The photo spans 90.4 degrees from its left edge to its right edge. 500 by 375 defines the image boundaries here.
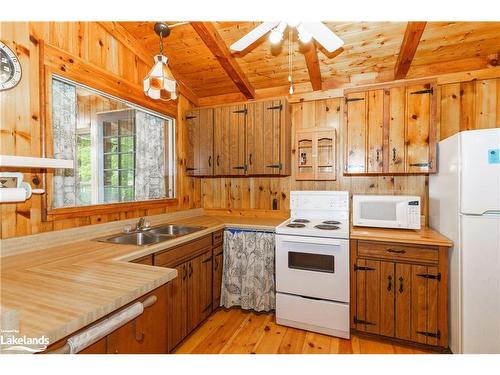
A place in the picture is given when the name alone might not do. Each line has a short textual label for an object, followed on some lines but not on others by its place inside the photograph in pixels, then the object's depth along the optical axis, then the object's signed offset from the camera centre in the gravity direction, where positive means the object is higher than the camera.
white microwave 2.24 -0.25
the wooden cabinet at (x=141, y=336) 0.92 -0.63
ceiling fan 1.55 +1.00
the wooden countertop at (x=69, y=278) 0.81 -0.43
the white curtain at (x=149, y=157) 2.66 +0.31
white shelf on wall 1.12 +0.11
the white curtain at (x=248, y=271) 2.46 -0.87
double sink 2.03 -0.45
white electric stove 2.11 -0.82
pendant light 1.89 +0.85
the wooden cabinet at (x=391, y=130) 2.27 +0.52
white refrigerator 1.64 -0.39
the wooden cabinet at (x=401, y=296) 1.93 -0.90
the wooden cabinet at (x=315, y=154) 2.80 +0.35
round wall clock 1.48 +0.71
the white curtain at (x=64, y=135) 1.84 +0.38
